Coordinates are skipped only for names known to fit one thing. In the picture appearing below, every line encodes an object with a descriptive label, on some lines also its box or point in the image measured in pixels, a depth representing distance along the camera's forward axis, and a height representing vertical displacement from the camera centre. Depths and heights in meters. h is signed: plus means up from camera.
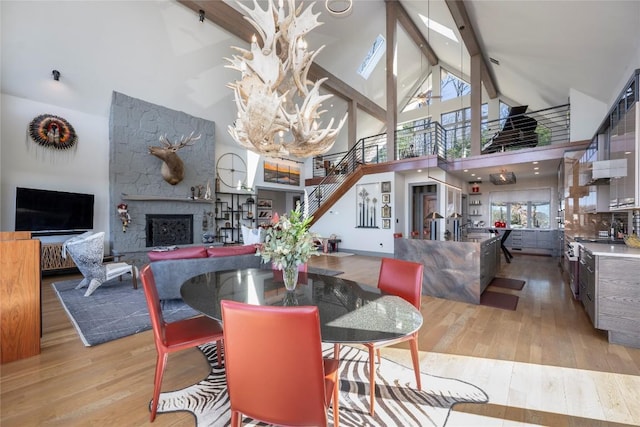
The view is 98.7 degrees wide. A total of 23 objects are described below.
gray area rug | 3.01 -1.29
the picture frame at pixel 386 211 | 8.55 +0.12
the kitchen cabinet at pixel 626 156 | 2.82 +0.67
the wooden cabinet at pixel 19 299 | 2.44 -0.79
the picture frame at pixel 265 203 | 11.35 +0.45
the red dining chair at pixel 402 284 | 1.84 -0.55
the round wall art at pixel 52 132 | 5.63 +1.70
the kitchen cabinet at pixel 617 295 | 2.69 -0.80
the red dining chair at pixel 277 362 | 1.04 -0.59
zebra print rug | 1.75 -1.30
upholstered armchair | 4.14 -0.69
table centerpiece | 1.87 -0.21
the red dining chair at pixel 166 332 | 1.73 -0.84
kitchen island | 4.14 -0.77
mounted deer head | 6.80 +1.41
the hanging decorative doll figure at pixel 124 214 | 6.49 -0.03
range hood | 3.18 +0.59
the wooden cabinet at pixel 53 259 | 5.44 -0.93
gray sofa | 3.74 -0.71
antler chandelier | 3.20 +1.56
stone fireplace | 6.52 +0.95
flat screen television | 5.32 +0.05
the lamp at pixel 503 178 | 8.18 +1.21
